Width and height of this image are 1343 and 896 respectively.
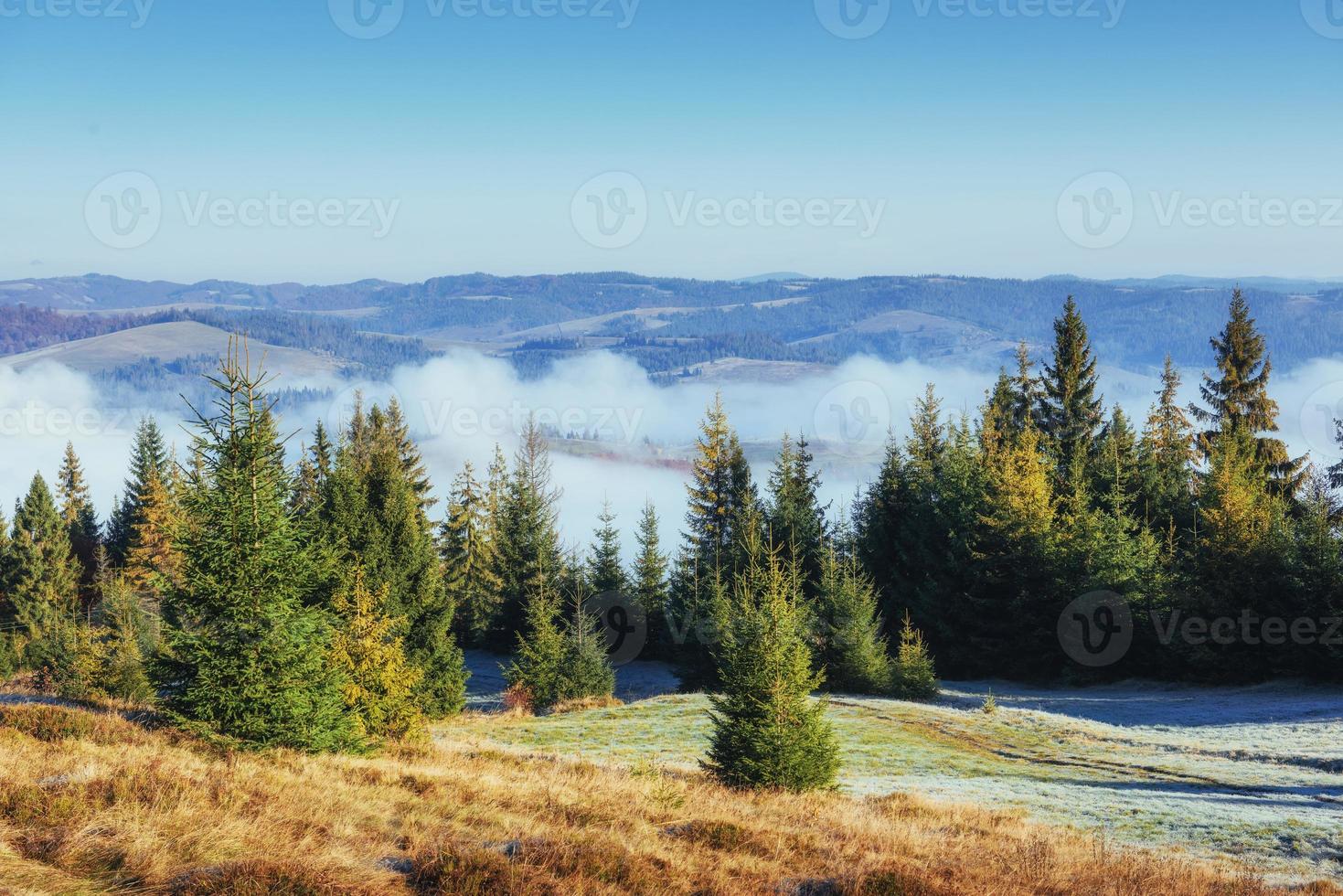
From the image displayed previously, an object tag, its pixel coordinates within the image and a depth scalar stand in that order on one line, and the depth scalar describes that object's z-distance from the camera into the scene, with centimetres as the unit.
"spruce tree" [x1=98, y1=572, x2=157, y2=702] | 3441
